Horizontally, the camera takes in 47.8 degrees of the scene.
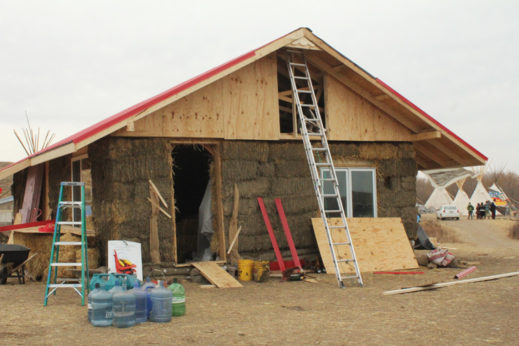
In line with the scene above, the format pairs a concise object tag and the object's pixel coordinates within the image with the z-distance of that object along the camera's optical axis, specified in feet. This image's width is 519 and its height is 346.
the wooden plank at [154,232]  36.99
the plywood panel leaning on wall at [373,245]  41.45
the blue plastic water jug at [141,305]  24.58
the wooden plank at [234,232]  39.50
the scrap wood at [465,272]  37.66
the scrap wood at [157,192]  37.15
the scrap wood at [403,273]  41.03
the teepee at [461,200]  160.35
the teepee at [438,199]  163.12
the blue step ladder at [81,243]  28.35
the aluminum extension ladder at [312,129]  37.14
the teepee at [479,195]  157.58
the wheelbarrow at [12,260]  36.65
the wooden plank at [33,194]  50.60
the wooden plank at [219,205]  39.55
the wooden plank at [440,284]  32.02
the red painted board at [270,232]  40.52
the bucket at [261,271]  37.47
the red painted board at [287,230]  40.52
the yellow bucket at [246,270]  38.22
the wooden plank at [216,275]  35.73
